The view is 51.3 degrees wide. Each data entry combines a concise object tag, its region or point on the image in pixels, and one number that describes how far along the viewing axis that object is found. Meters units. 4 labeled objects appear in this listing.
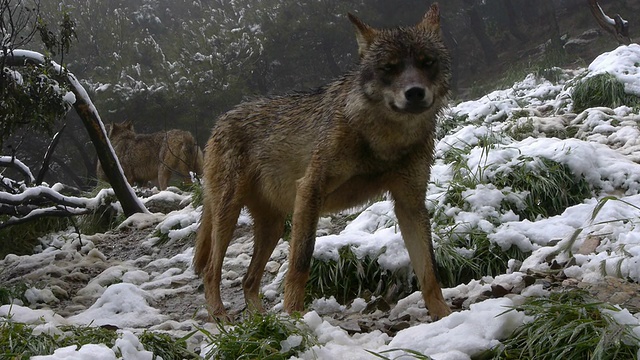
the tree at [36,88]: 6.85
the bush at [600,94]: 8.76
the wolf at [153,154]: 14.61
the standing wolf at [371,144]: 4.09
